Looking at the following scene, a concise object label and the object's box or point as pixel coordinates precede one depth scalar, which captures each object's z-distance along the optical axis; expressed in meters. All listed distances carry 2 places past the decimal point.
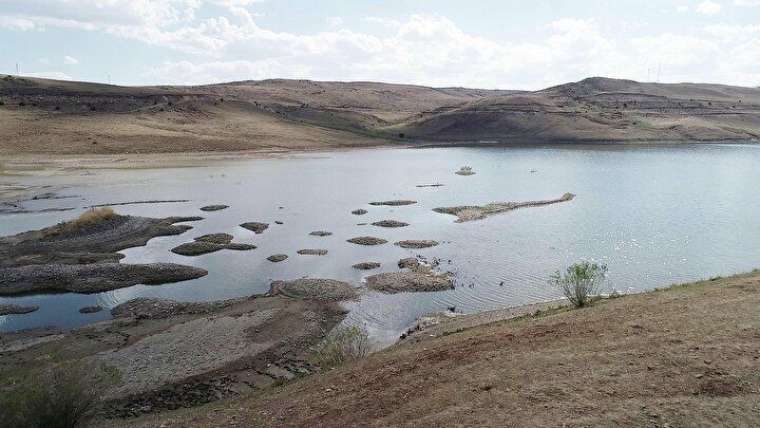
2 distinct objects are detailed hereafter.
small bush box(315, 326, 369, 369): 16.38
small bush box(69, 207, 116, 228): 36.03
